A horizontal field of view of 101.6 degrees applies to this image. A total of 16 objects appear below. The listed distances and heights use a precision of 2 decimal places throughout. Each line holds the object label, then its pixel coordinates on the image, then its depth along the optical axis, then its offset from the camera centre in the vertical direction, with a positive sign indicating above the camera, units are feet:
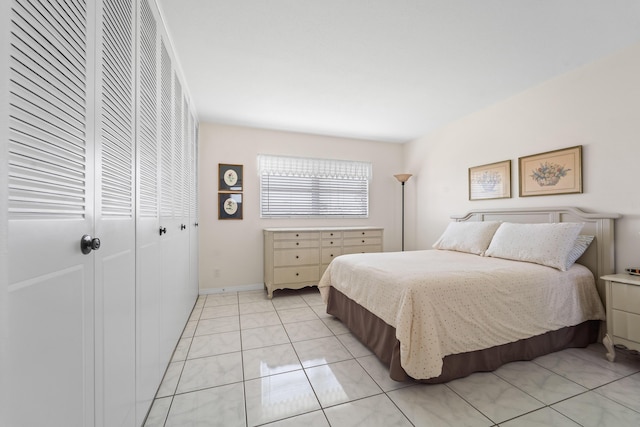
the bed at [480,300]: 5.45 -2.10
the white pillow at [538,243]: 7.08 -0.89
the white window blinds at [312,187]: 13.26 +1.38
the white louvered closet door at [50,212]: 1.86 +0.02
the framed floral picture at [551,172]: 8.05 +1.33
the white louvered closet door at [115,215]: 3.08 -0.03
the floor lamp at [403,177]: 13.98 +1.93
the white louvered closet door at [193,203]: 9.82 +0.42
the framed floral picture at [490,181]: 10.06 +1.29
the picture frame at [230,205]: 12.43 +0.36
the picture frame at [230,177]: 12.41 +1.74
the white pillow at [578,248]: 7.20 -1.01
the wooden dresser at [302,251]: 11.64 -1.77
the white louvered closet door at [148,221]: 4.45 -0.14
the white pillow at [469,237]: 9.21 -0.91
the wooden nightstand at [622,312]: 6.02 -2.38
